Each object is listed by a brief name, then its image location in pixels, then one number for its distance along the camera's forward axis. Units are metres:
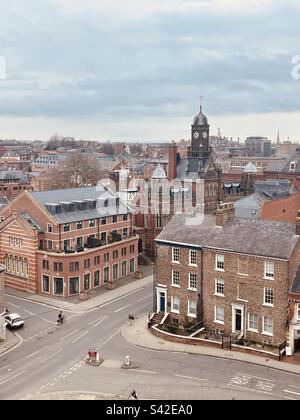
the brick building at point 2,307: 43.81
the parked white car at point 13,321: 46.28
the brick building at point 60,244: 57.41
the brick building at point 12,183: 112.00
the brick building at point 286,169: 96.69
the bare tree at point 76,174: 107.75
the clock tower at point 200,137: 94.88
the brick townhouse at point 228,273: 41.03
